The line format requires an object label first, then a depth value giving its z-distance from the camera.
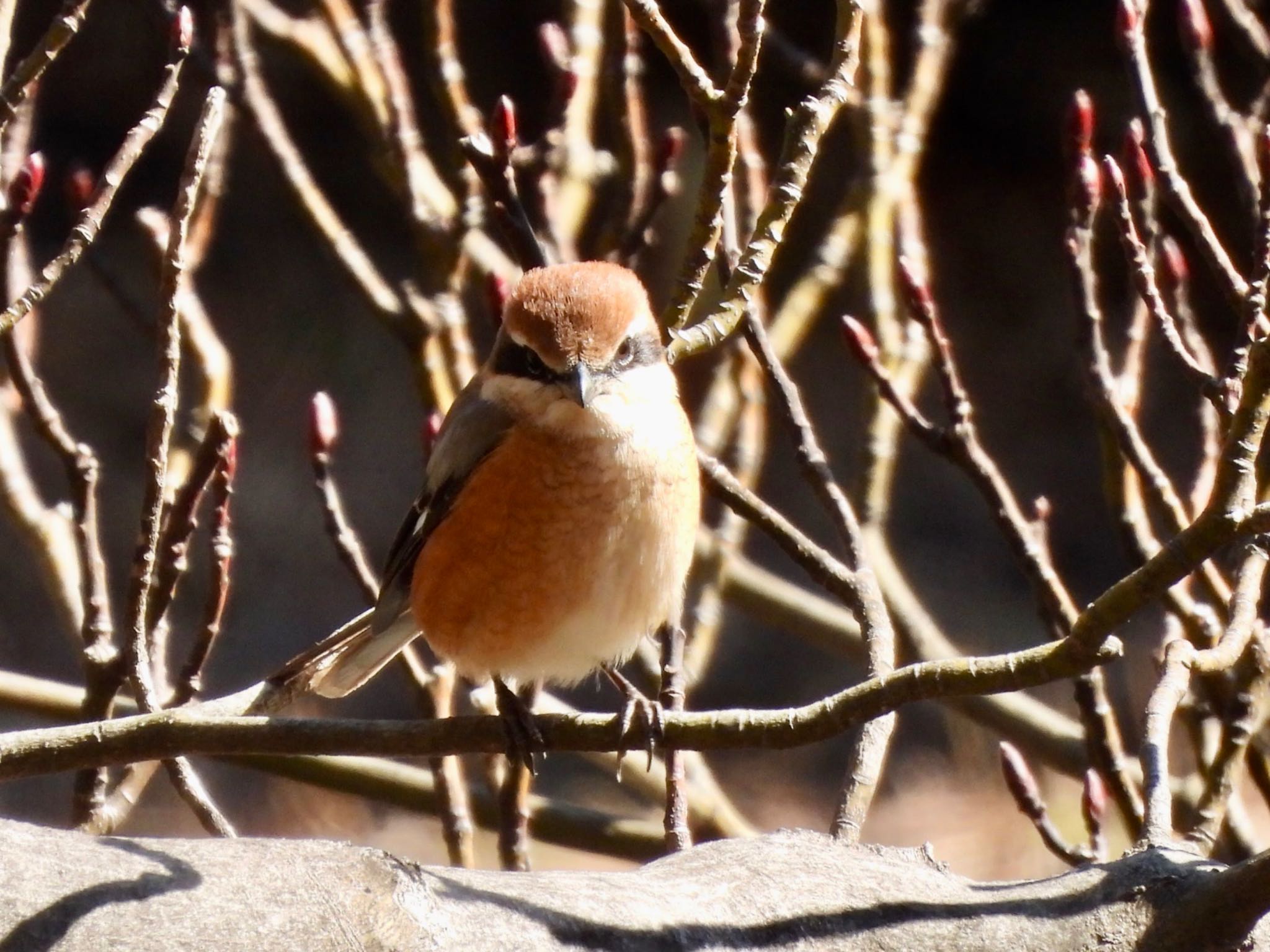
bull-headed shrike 5.73
